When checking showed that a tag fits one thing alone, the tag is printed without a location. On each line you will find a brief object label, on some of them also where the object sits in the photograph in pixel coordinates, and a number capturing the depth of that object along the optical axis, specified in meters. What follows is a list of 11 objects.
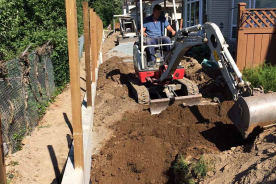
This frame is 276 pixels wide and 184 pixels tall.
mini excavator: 4.42
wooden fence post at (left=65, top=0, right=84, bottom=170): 3.58
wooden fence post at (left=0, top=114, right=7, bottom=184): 2.22
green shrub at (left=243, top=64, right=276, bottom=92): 7.41
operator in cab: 8.02
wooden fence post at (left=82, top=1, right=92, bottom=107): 6.63
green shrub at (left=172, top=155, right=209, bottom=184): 4.11
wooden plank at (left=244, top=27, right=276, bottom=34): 8.99
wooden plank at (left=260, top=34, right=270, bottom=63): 9.08
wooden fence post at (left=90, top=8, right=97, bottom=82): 8.98
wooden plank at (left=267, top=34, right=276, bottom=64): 9.08
